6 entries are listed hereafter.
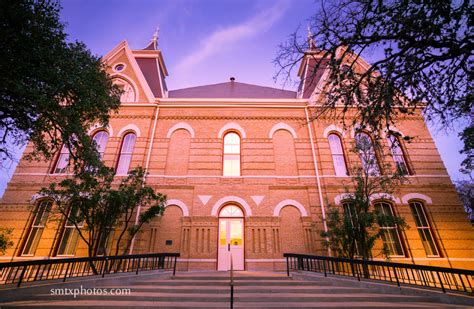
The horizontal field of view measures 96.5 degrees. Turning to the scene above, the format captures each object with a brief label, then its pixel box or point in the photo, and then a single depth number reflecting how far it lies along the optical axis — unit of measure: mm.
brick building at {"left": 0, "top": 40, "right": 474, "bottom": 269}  10727
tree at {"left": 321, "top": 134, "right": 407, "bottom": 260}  9023
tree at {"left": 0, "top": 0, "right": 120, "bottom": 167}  5688
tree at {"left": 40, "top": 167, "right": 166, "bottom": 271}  8984
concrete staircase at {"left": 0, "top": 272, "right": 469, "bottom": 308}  5340
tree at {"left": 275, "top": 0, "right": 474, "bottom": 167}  4145
